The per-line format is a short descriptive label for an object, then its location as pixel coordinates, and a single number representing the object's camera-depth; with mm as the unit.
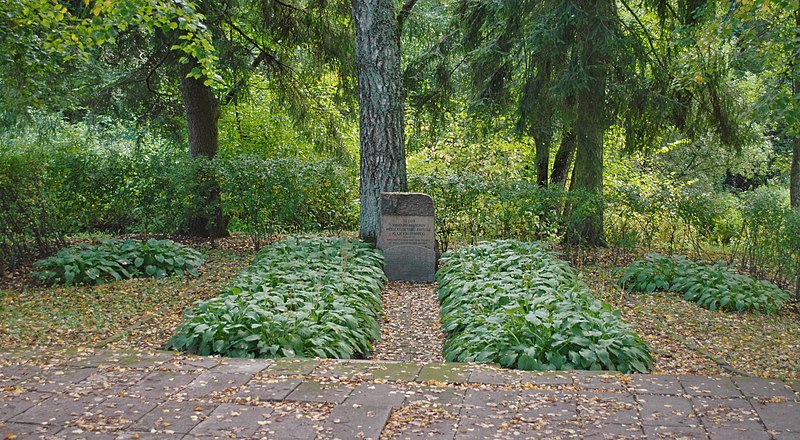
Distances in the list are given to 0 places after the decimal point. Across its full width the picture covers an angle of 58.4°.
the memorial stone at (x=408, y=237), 8938
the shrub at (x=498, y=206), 9789
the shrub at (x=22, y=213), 8500
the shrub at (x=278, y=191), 9992
